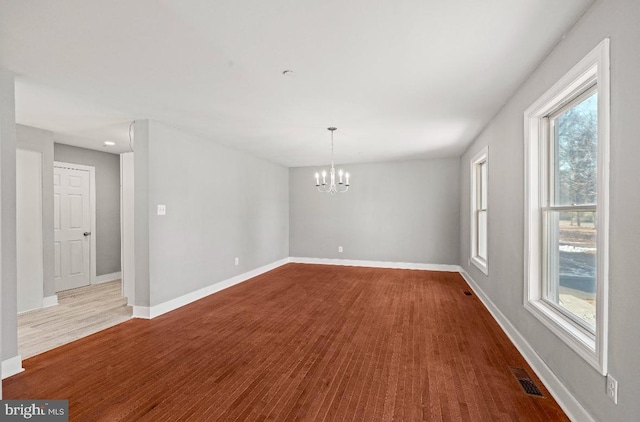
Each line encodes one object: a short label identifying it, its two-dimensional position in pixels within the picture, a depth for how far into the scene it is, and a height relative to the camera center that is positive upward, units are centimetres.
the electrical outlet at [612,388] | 152 -95
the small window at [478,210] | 500 -3
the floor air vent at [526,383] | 218 -136
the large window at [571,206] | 163 +1
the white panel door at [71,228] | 501 -33
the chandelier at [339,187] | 725 +53
